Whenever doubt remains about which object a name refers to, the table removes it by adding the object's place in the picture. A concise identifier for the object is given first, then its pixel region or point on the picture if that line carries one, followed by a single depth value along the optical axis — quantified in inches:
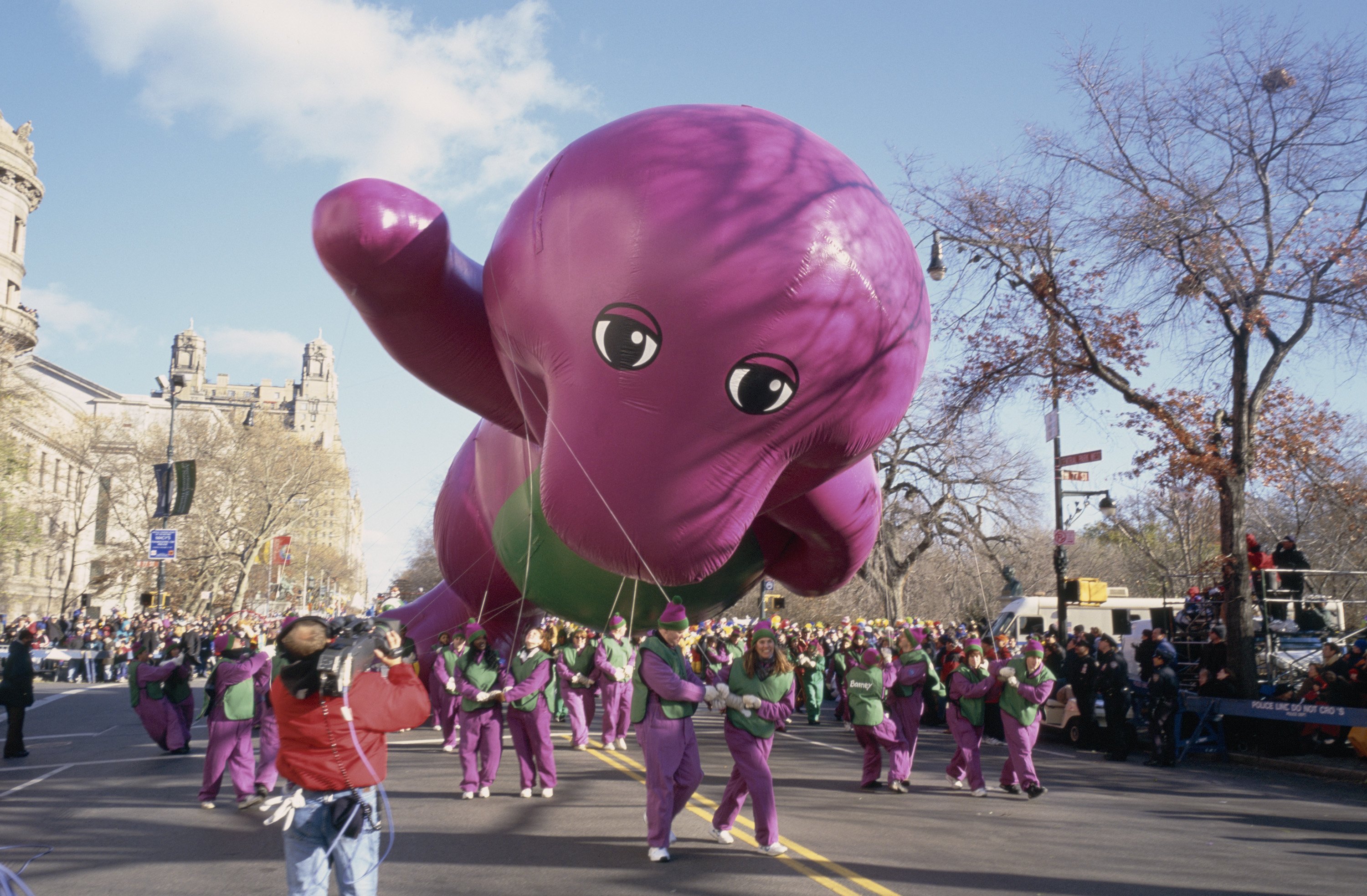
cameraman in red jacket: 160.2
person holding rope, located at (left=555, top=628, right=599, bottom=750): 523.2
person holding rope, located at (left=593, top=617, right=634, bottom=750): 540.4
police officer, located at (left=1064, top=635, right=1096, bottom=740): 578.2
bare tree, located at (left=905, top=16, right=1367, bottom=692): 542.9
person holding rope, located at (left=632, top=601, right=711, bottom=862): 262.1
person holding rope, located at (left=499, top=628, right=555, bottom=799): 370.6
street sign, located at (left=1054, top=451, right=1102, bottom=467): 692.7
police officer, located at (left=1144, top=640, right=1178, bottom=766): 510.3
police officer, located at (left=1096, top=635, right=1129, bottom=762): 541.3
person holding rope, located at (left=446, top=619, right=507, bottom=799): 373.7
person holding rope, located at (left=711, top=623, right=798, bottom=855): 268.1
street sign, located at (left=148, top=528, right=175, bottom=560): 1039.0
